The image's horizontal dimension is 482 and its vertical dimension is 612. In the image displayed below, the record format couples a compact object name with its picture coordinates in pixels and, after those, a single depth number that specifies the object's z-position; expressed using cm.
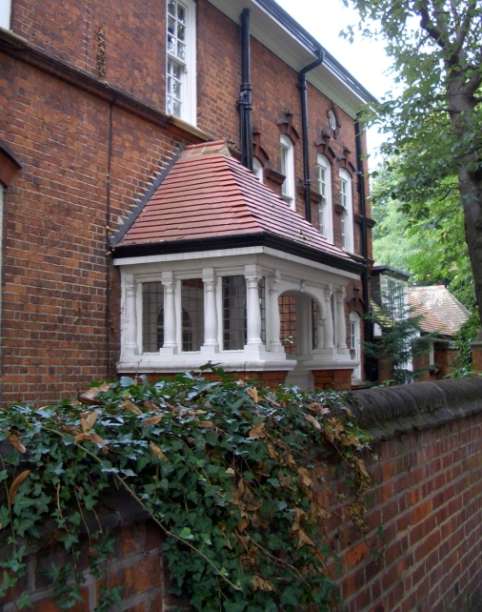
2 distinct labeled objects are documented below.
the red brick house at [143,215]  771
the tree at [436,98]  1073
